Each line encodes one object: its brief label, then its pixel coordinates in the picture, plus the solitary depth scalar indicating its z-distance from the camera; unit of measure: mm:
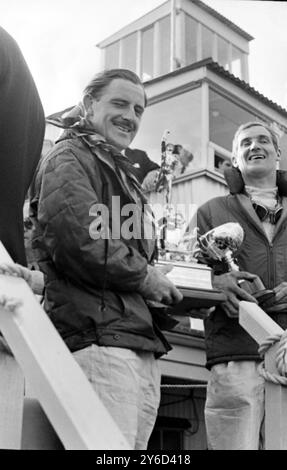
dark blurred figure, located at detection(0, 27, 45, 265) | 1554
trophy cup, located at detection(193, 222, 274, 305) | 2256
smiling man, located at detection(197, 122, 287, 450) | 2133
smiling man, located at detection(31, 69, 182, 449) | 1668
